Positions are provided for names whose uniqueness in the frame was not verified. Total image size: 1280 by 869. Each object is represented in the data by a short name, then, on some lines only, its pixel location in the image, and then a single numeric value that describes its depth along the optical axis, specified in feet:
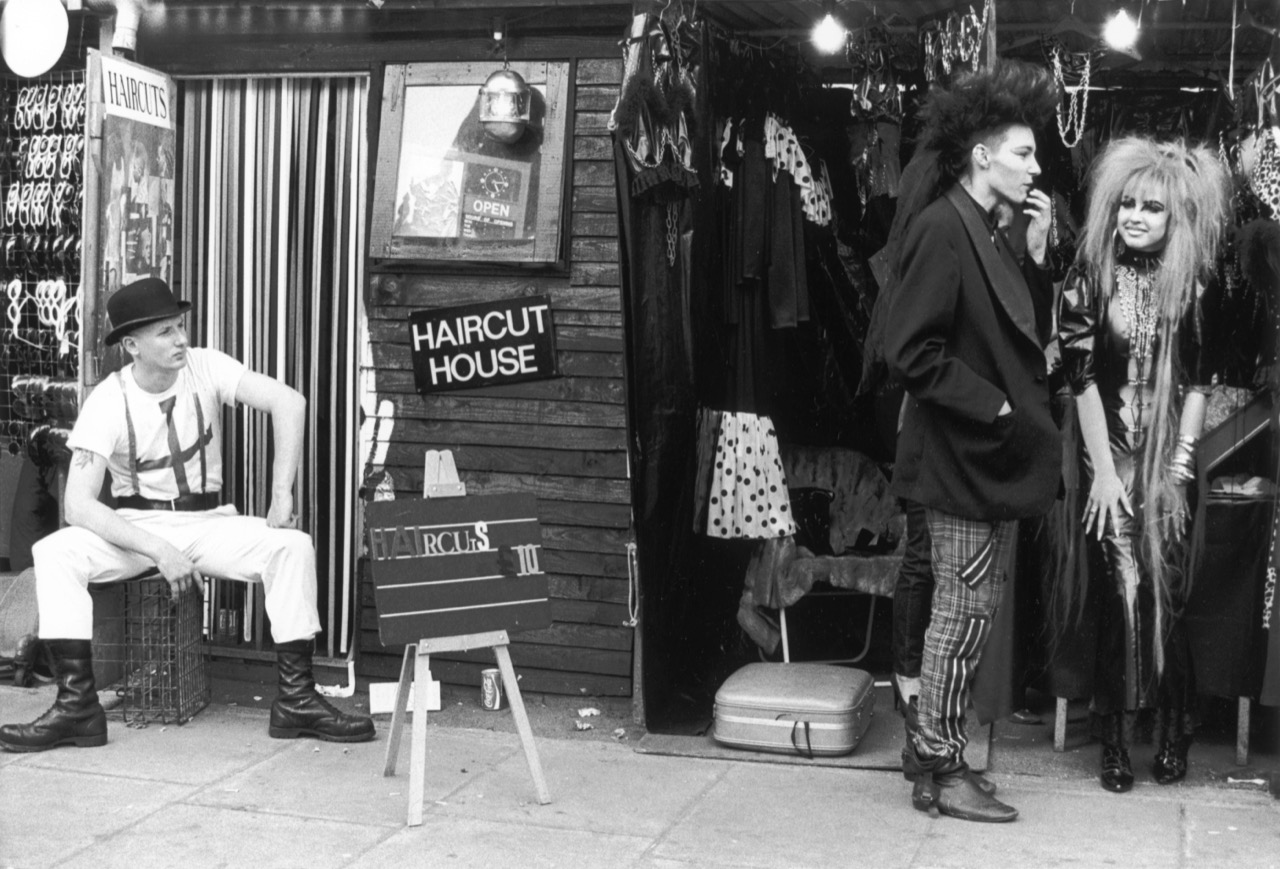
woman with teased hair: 16.51
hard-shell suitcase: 18.06
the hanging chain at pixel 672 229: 18.11
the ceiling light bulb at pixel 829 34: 18.21
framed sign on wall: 20.29
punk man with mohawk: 14.71
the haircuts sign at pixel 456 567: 16.10
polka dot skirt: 20.07
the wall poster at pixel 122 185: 19.95
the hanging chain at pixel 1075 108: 18.56
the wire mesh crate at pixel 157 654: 19.57
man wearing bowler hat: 18.57
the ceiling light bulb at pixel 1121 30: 17.38
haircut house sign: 20.49
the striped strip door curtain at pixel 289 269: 21.74
